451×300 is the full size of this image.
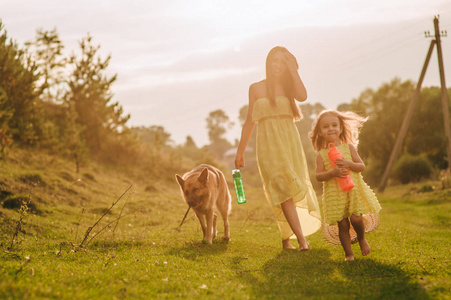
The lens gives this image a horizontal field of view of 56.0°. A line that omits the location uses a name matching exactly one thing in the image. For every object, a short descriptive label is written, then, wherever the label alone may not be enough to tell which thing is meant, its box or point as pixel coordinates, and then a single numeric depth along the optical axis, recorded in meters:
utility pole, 19.48
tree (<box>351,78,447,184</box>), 34.16
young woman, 6.79
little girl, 5.55
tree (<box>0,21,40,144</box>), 17.61
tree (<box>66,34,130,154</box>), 26.41
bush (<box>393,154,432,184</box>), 30.58
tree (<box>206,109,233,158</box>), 100.31
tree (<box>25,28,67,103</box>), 24.03
